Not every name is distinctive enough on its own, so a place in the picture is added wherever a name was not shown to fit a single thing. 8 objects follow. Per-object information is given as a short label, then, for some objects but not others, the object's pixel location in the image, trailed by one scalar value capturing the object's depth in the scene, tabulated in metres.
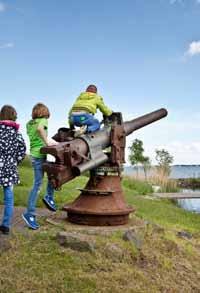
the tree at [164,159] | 20.52
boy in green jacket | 5.18
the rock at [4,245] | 4.45
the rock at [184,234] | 5.77
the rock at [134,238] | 4.74
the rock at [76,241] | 4.48
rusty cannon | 4.89
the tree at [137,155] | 22.57
